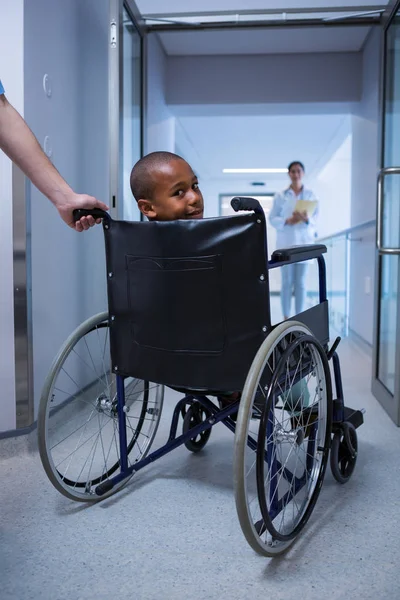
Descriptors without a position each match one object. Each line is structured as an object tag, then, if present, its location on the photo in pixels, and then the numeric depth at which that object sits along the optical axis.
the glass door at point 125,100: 2.10
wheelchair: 1.11
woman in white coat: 4.46
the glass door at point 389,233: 2.23
